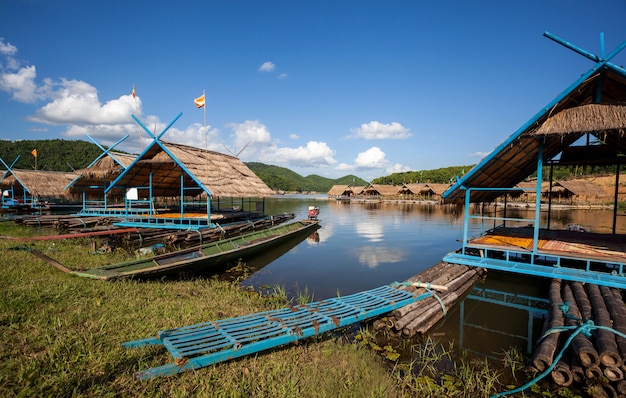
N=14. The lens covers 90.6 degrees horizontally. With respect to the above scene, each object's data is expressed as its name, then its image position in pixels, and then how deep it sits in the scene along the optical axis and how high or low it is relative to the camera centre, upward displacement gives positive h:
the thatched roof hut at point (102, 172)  18.20 +0.79
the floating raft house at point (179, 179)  13.31 +0.36
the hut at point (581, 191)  37.12 -0.24
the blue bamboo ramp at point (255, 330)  3.86 -2.17
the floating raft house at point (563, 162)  6.51 +0.79
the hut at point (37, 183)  22.59 +0.14
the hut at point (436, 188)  53.16 -0.03
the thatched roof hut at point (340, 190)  68.50 -0.69
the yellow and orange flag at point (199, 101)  13.76 +3.78
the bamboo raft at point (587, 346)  3.81 -2.14
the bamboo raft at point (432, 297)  5.48 -2.31
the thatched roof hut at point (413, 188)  55.69 -0.07
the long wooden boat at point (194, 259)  7.23 -2.12
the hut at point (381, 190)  60.81 -0.52
